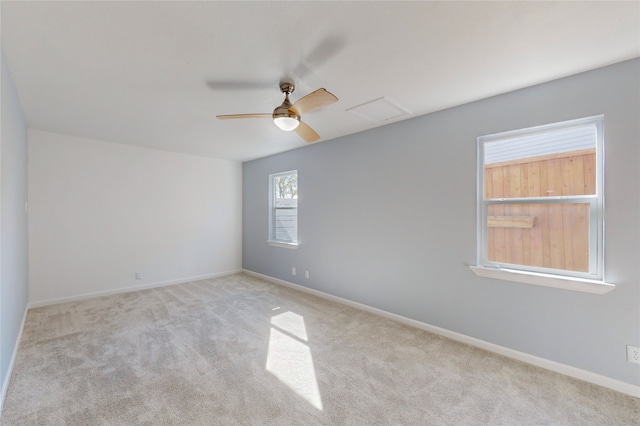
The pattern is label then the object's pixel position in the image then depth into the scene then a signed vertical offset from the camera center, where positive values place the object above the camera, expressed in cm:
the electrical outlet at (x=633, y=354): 194 -104
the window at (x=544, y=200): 218 +12
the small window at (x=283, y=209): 483 +7
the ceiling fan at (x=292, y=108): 200 +85
